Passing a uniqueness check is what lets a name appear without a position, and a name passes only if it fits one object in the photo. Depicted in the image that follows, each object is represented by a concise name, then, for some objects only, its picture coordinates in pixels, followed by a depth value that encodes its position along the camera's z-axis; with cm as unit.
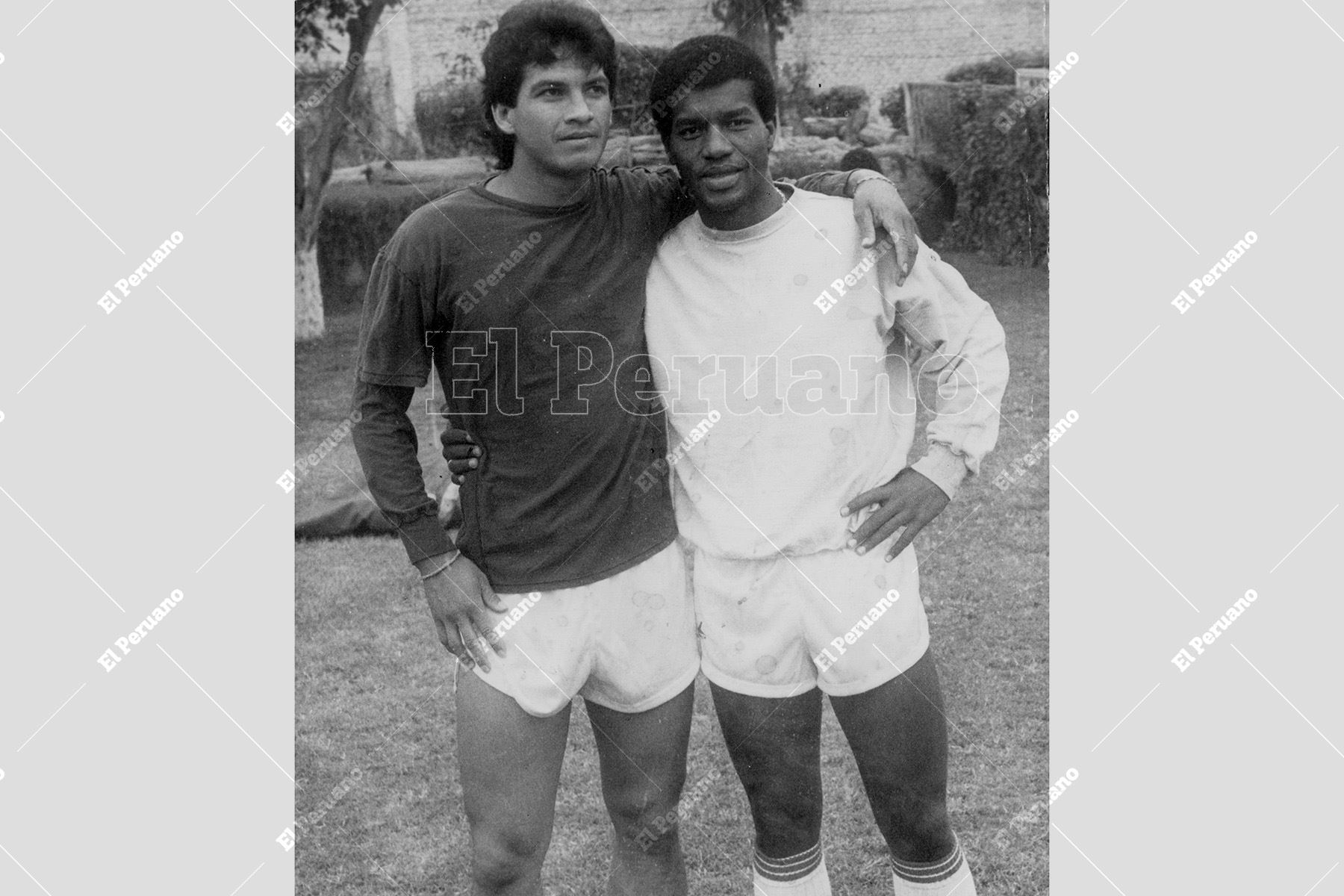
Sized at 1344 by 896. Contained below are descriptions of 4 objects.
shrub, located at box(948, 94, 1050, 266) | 286
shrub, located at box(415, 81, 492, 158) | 295
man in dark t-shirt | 225
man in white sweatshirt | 236
